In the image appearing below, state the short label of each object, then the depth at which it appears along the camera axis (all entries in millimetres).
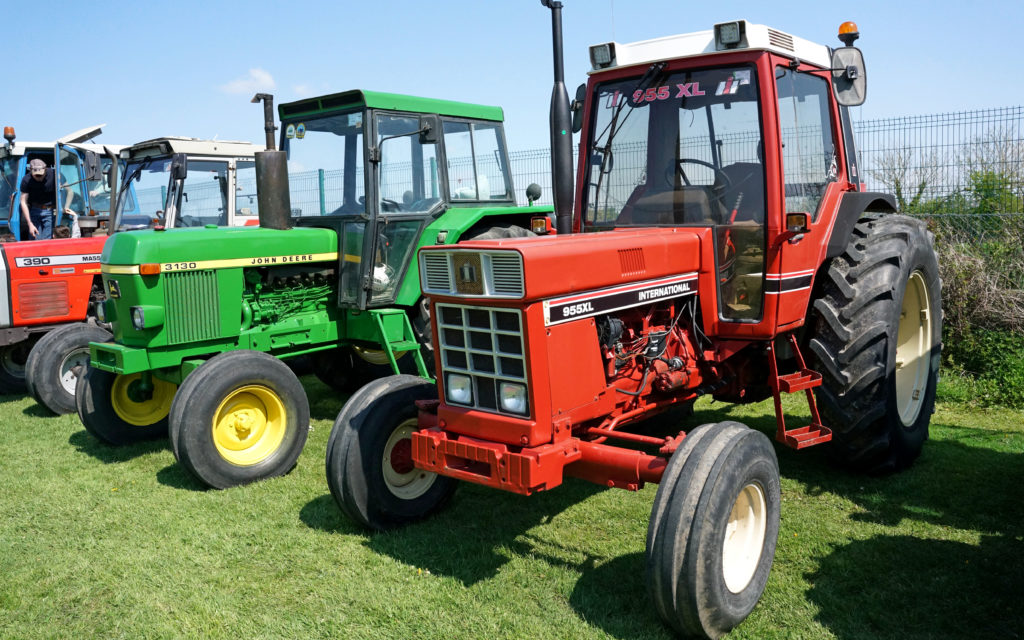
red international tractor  3373
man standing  9680
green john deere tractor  5418
